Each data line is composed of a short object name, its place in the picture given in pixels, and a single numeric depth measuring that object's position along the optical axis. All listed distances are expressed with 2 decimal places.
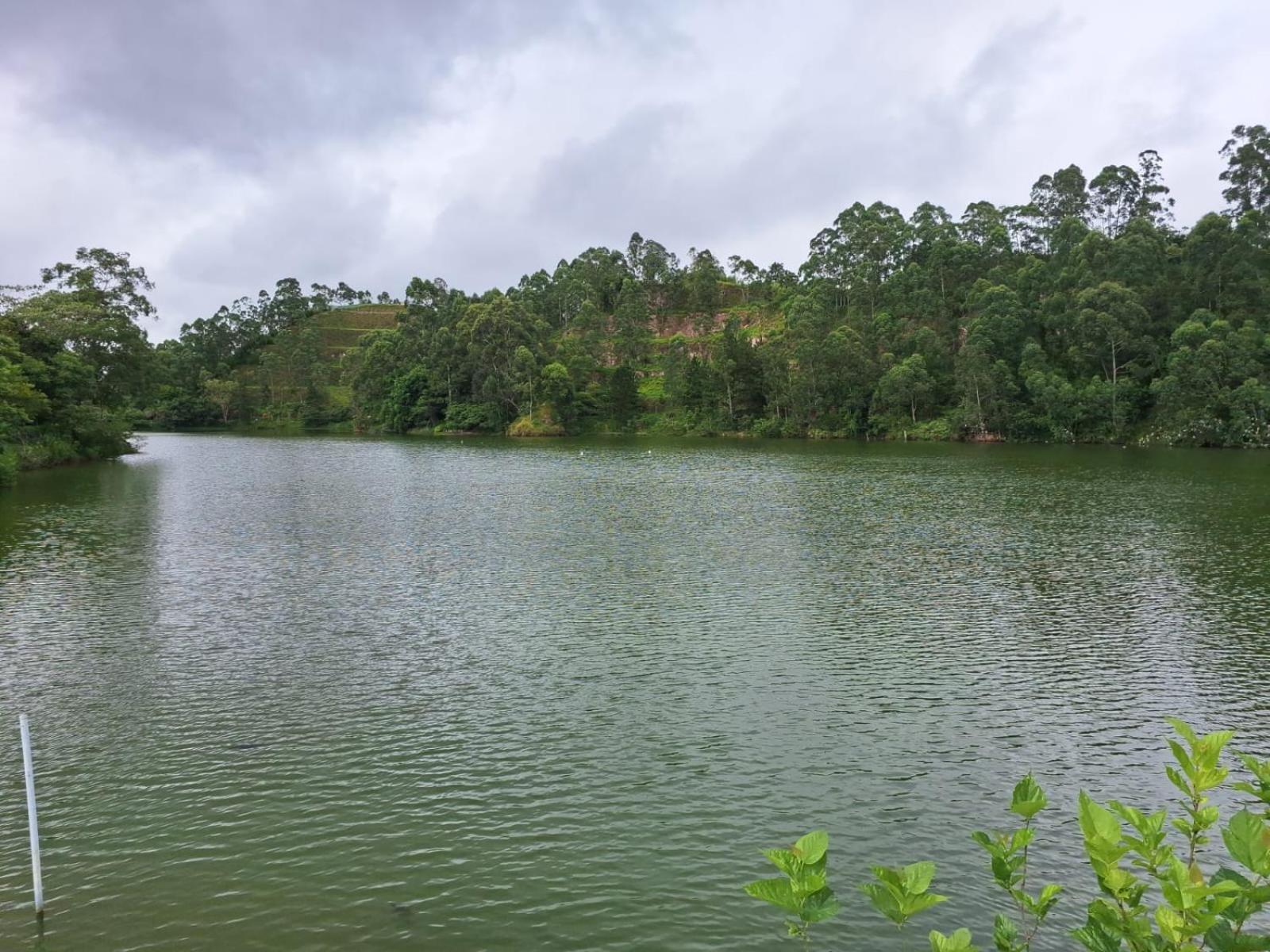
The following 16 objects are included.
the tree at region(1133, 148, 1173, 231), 104.75
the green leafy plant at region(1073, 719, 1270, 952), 4.02
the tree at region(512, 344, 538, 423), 105.56
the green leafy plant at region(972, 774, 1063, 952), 4.45
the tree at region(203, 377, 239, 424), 134.25
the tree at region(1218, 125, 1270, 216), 88.03
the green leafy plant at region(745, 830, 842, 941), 4.19
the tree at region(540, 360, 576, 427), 106.12
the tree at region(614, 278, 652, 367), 123.56
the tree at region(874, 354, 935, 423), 87.44
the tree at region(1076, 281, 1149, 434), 76.12
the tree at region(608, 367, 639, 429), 111.69
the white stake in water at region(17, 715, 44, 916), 7.23
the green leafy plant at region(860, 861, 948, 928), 4.21
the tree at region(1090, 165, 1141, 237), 105.31
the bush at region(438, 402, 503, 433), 110.62
